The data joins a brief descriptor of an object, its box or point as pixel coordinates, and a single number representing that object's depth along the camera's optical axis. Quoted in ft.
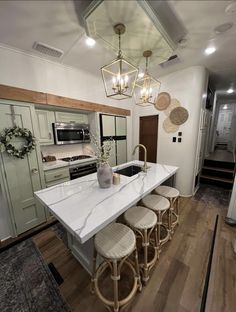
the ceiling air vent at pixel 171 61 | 8.05
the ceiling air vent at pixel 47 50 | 6.32
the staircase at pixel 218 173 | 12.02
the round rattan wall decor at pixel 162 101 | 10.78
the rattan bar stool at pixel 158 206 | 5.51
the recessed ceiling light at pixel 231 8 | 4.36
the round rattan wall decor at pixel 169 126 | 10.67
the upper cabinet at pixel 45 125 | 8.18
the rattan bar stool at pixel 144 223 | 4.55
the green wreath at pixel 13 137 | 5.97
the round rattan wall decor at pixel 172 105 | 10.30
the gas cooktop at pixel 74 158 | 9.79
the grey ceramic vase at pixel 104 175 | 5.01
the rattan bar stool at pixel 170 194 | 6.43
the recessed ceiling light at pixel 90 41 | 6.06
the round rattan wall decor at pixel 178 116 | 10.01
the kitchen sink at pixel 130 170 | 7.78
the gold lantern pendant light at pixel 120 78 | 4.74
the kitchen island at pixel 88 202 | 3.28
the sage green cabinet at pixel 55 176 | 7.83
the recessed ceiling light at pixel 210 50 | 7.01
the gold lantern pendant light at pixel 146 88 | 6.37
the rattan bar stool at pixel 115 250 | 3.57
